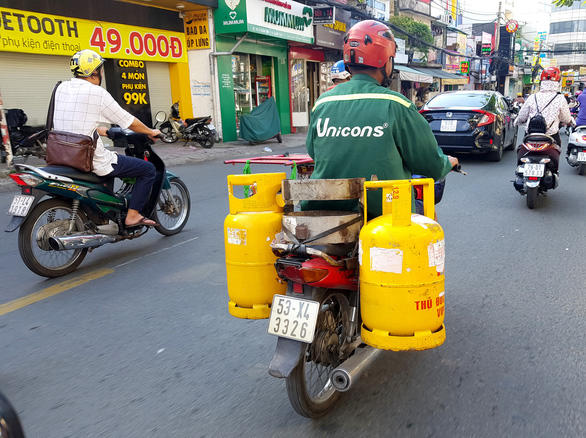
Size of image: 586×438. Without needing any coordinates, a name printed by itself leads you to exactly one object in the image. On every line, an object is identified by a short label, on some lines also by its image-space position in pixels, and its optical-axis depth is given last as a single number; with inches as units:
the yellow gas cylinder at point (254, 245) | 92.7
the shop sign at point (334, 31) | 822.5
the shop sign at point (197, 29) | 641.0
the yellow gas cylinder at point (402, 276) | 77.8
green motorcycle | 159.0
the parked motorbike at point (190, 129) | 583.5
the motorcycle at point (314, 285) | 81.4
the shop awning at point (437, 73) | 1260.7
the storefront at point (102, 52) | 465.4
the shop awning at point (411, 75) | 1018.1
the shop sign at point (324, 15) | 805.9
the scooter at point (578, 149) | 344.8
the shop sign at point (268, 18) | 631.8
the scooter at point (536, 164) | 254.2
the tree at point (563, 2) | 439.1
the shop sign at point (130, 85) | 567.5
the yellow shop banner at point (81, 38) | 453.4
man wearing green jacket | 90.7
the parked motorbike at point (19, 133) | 410.3
